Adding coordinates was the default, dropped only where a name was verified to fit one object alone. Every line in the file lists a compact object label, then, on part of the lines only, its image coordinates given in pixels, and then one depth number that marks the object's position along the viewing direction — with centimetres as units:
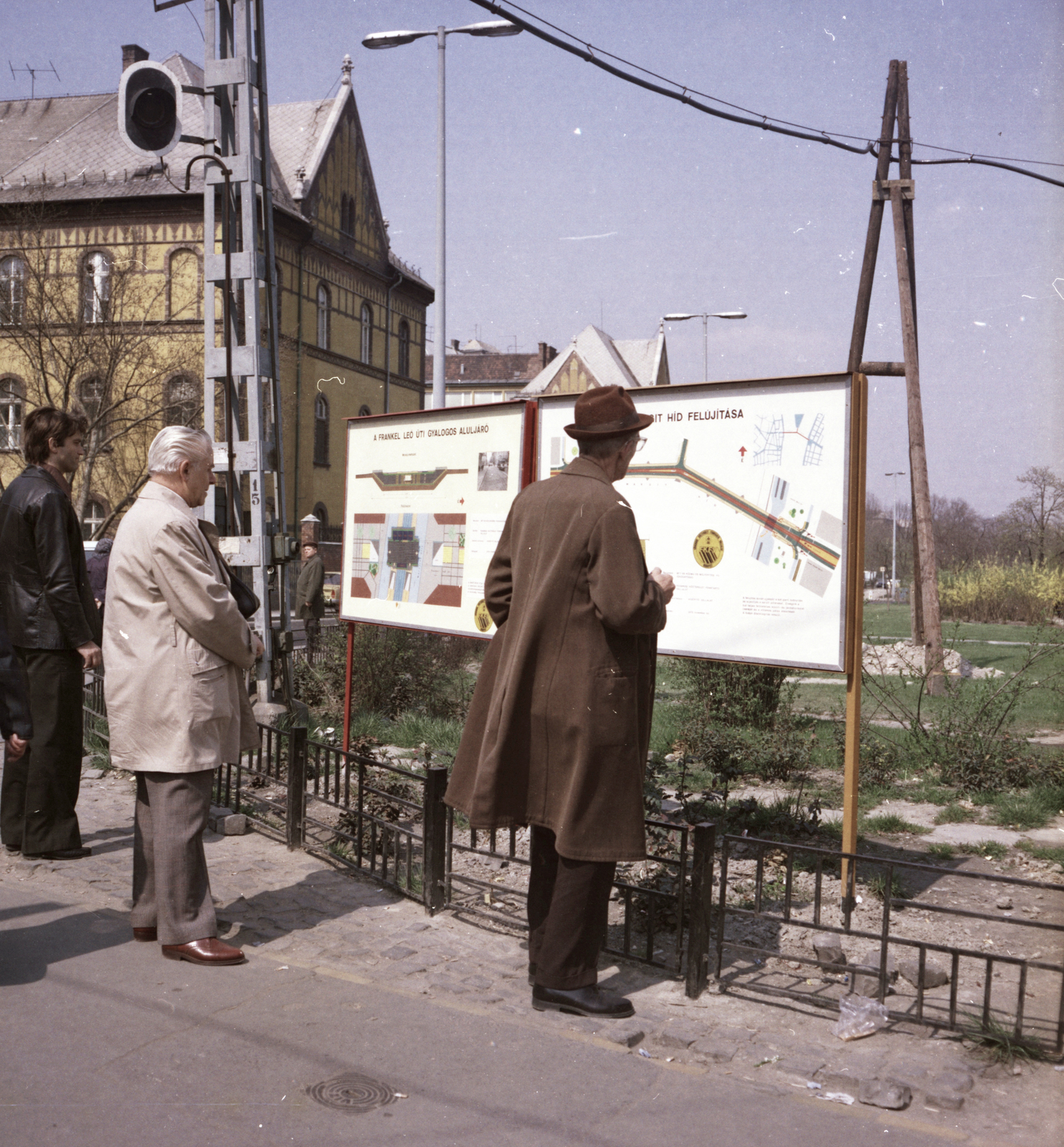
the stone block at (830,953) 425
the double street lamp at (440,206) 1450
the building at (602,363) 7569
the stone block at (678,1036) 367
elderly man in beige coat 418
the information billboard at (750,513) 475
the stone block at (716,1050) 358
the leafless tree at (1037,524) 3494
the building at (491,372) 8731
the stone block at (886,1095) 329
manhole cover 321
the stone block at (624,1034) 368
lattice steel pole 759
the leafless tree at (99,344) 3048
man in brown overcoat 372
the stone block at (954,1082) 338
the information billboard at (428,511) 604
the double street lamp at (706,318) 2877
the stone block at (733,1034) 373
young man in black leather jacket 541
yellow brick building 3119
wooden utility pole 1342
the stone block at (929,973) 415
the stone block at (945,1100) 327
